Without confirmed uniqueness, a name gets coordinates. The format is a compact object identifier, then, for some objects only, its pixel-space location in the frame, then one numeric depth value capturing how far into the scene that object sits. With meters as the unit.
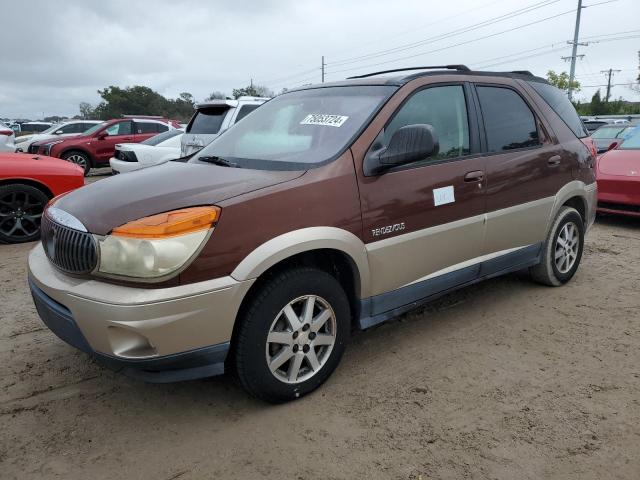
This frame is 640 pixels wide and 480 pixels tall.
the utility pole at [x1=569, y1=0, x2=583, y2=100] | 34.94
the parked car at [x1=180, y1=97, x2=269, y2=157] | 7.59
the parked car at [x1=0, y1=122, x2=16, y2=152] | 8.82
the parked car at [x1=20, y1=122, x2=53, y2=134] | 33.22
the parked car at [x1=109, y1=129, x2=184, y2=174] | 9.32
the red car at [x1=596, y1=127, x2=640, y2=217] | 6.76
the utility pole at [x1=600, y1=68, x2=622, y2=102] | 67.00
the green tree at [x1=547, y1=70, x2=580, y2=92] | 51.34
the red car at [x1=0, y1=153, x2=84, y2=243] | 6.02
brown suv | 2.27
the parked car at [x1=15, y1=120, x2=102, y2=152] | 16.62
